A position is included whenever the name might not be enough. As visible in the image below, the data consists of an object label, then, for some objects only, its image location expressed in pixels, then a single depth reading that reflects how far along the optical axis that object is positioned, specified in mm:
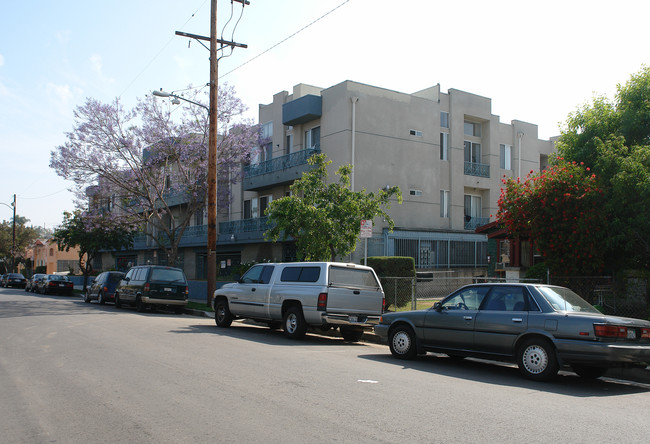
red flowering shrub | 14312
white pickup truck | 13609
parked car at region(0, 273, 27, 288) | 52438
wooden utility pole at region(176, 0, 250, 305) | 21750
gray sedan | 8602
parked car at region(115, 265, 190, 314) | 21703
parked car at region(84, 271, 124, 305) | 26688
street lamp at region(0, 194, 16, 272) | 64188
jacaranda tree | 26359
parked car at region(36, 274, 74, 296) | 37531
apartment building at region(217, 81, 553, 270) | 26203
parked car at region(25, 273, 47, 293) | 40131
